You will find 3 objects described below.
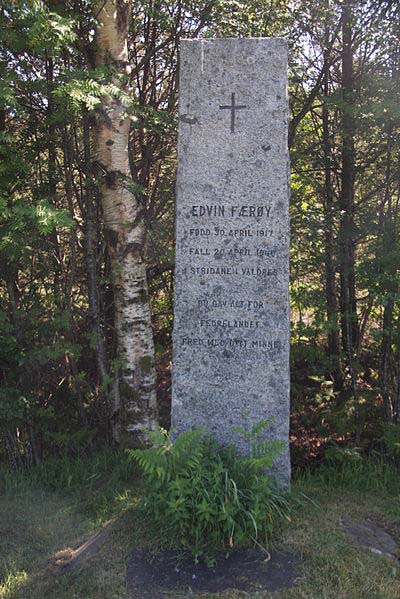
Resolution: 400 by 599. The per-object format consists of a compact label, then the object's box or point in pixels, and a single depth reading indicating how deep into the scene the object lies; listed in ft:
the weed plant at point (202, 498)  11.35
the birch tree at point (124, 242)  16.44
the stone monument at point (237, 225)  13.47
